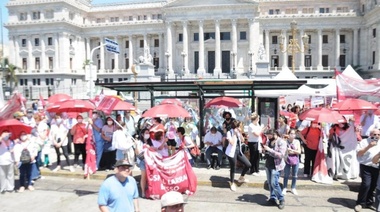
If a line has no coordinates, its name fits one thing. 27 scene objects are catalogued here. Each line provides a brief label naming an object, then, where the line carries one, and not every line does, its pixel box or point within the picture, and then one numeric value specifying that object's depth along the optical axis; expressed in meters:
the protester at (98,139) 11.03
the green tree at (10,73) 60.54
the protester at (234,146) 8.91
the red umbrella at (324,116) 9.14
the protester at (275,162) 7.86
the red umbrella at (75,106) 11.23
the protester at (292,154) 8.66
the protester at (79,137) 11.22
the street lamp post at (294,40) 21.37
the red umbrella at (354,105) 10.15
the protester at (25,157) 9.27
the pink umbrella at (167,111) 9.98
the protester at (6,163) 8.97
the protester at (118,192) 4.70
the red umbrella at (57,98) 15.03
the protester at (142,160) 8.56
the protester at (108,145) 10.98
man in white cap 3.60
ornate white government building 58.56
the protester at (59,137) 11.40
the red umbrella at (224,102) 13.11
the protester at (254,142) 9.84
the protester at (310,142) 10.09
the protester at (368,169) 7.39
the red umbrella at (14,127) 8.87
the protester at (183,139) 10.00
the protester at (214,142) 11.16
